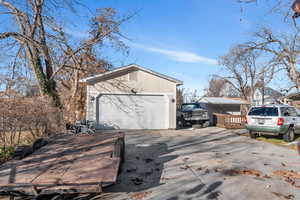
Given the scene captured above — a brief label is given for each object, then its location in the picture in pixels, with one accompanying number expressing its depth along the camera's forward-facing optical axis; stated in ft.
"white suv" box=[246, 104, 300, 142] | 26.03
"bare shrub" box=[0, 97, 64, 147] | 16.63
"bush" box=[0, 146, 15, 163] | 15.94
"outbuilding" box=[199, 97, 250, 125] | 62.03
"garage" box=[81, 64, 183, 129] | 39.09
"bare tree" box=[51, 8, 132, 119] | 33.98
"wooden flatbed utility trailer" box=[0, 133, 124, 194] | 8.68
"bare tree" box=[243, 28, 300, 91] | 57.57
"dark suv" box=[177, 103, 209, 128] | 44.91
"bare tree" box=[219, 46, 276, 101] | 90.09
